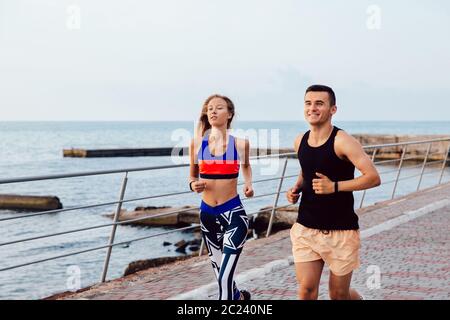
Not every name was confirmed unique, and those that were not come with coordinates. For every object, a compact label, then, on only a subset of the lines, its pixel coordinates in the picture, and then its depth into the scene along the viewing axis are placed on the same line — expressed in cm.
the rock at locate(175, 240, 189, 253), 2367
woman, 493
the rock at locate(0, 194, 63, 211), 3875
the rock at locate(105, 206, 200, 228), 2792
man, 407
